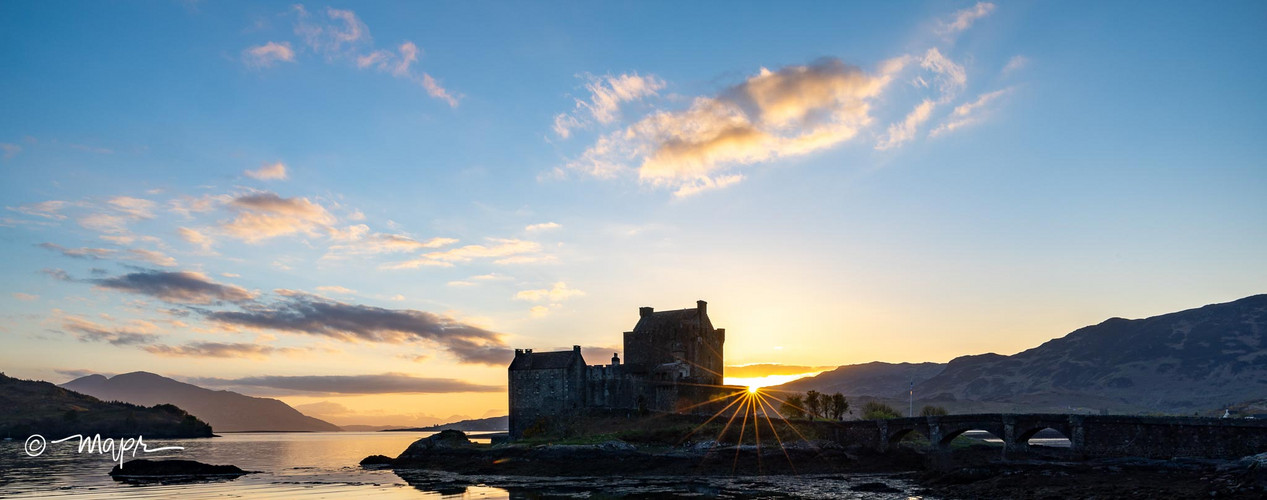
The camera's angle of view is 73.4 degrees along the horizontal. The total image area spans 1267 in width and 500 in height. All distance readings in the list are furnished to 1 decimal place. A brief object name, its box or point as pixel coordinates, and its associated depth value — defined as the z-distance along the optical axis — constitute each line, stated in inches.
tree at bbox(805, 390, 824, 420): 4159.9
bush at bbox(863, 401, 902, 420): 3997.5
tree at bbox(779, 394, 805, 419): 3742.6
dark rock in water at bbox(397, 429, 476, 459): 3596.7
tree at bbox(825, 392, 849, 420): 4055.1
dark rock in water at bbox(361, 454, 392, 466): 3773.1
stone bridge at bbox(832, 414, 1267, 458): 2354.8
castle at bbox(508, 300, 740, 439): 3698.3
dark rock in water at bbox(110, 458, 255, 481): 2962.6
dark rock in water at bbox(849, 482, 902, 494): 2226.9
